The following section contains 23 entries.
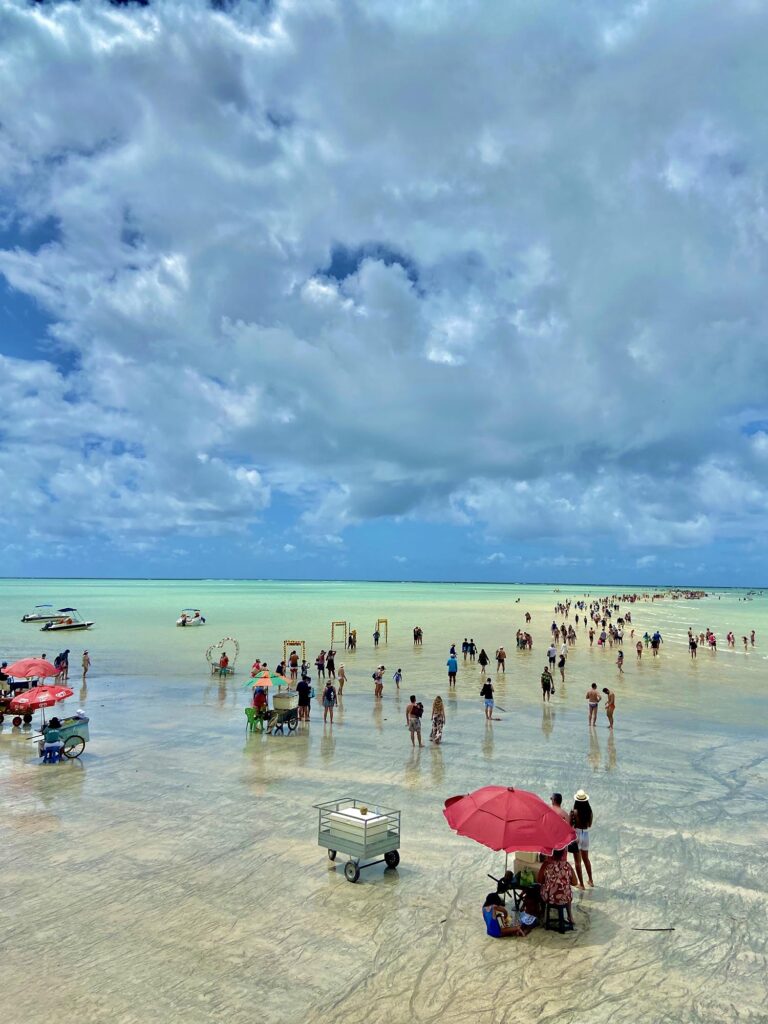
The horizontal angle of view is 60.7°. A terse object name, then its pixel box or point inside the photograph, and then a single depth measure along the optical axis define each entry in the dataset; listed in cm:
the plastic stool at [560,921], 895
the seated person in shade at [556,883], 891
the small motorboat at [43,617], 6894
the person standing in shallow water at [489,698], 2228
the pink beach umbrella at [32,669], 2217
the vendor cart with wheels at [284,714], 2006
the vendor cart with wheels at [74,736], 1714
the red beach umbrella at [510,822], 855
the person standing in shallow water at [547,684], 2614
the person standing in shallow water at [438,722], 1877
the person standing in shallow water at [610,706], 2073
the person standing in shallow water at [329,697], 2167
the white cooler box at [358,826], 1026
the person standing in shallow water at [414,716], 1788
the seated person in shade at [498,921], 873
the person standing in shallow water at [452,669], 2930
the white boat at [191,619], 6284
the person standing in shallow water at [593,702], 2119
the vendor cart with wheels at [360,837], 1022
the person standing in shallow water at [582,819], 1043
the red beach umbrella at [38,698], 1908
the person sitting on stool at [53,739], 1692
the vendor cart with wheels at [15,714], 2056
